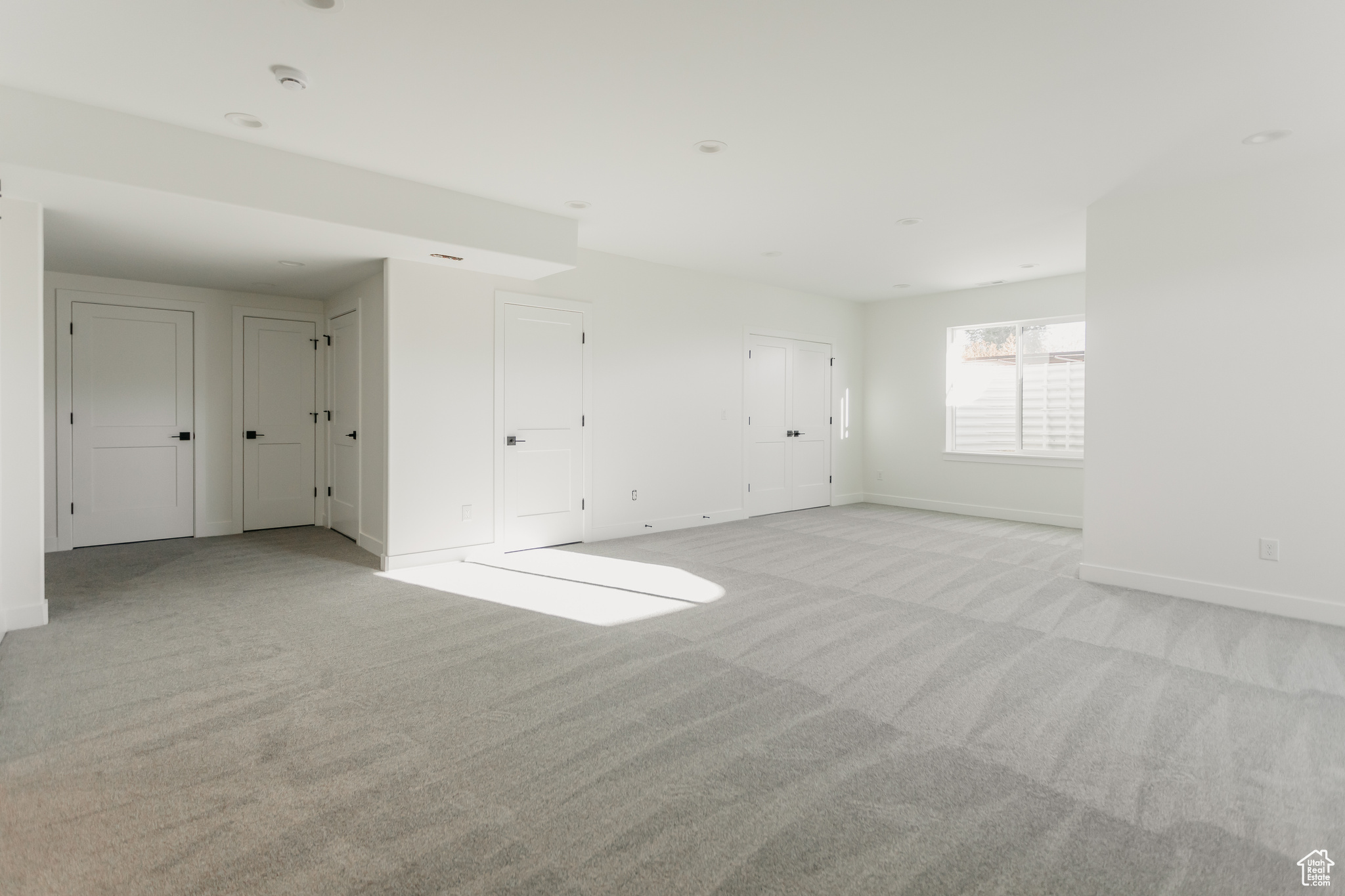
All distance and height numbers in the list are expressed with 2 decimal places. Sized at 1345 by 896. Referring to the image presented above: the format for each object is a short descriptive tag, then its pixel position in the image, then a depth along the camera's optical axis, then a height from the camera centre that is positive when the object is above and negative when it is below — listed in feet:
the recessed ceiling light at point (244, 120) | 11.38 +5.41
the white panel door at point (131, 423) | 19.52 +0.36
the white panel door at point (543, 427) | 19.40 +0.26
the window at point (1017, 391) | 24.52 +1.72
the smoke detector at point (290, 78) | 9.82 +5.31
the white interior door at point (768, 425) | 25.84 +0.41
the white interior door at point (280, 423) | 22.26 +0.44
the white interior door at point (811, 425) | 27.66 +0.43
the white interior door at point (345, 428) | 20.36 +0.25
